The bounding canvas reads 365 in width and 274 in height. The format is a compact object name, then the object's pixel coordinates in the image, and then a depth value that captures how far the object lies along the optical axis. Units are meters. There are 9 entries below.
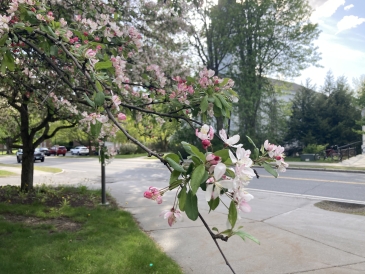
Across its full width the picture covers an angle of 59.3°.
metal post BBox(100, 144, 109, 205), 7.09
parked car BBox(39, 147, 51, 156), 40.32
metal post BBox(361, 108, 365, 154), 26.59
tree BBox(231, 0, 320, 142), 22.23
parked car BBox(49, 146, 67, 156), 41.62
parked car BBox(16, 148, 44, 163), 28.10
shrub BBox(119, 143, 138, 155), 37.41
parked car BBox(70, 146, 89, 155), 41.25
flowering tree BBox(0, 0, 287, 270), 1.43
